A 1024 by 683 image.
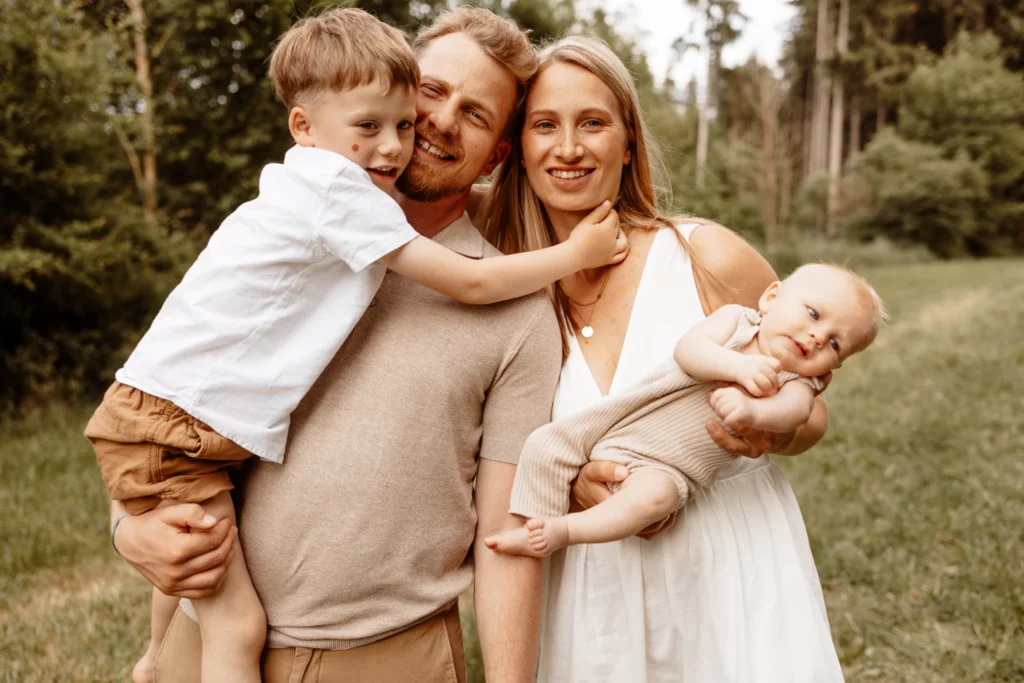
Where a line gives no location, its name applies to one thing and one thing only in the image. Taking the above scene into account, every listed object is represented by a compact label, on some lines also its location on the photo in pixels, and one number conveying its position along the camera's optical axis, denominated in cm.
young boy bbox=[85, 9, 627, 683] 173
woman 199
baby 186
